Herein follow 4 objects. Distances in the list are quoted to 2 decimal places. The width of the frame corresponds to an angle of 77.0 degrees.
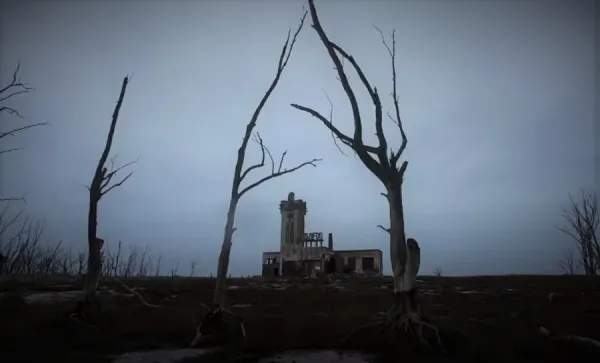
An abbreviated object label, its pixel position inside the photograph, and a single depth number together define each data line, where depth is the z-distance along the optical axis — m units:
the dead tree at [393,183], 7.42
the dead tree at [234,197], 8.48
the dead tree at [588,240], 28.64
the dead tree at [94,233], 9.69
